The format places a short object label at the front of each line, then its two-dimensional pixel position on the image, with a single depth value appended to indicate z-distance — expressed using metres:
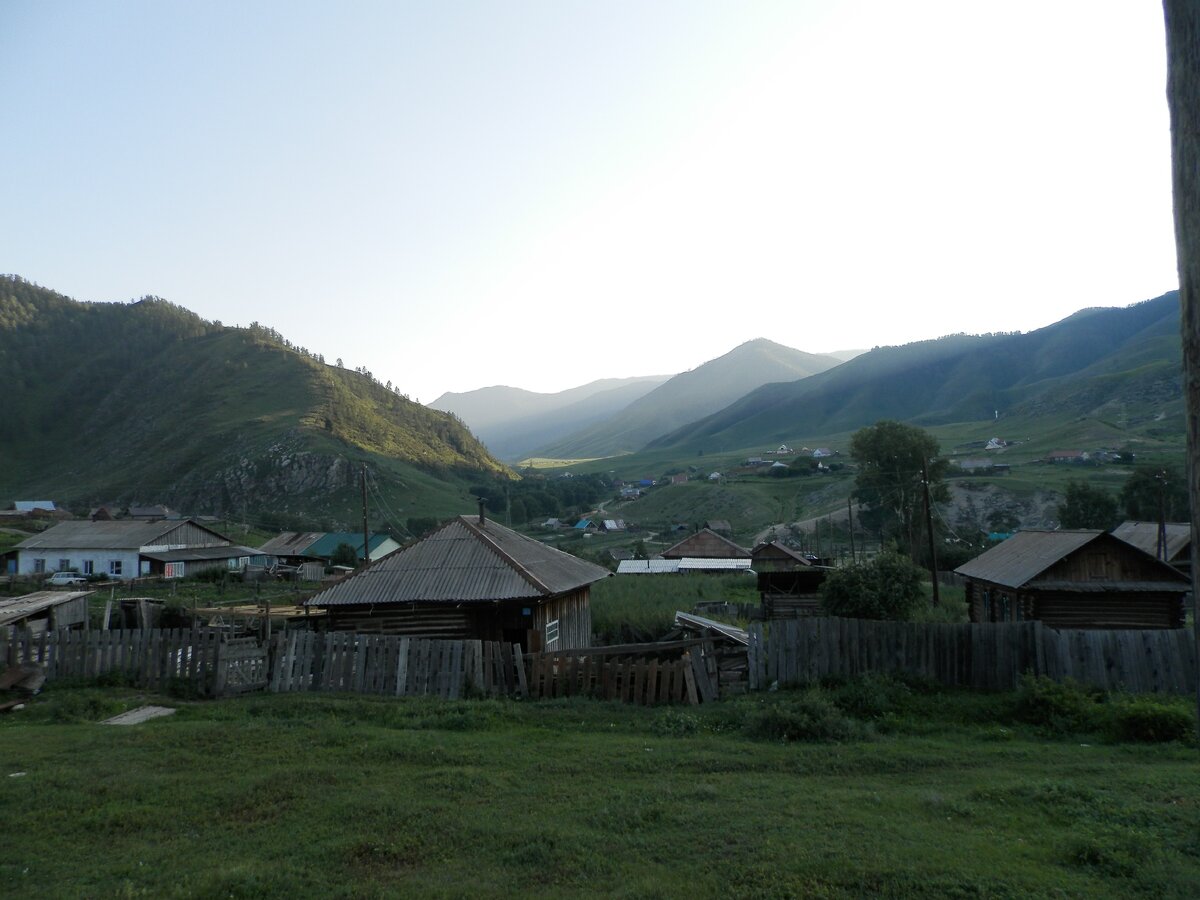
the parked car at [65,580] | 48.86
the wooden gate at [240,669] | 15.23
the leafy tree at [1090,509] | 60.72
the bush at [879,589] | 21.88
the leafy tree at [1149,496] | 59.84
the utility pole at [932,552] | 29.09
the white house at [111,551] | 58.91
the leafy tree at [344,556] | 65.31
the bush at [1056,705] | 12.16
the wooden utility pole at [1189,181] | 5.51
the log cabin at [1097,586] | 22.33
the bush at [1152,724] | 11.23
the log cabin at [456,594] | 18.08
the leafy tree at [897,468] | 62.69
